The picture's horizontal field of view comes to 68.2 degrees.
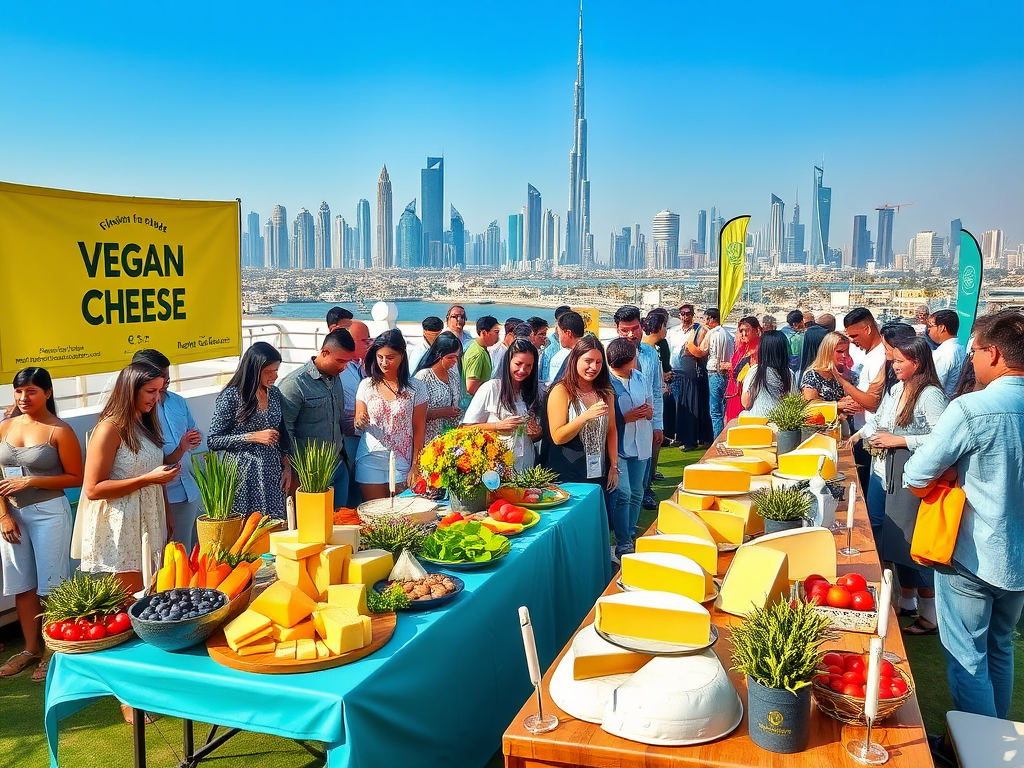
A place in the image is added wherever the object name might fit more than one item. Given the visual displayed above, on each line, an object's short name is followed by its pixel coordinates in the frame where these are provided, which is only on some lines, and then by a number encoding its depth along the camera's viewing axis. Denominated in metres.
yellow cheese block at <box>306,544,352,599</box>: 2.54
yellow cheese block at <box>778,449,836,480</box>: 3.86
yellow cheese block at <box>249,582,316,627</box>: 2.23
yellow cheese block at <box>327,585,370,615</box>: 2.36
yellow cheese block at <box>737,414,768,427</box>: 5.01
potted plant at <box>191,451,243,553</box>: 2.79
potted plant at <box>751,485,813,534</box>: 3.08
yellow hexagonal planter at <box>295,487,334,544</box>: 2.62
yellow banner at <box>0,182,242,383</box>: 4.13
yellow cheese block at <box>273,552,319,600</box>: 2.48
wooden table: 1.69
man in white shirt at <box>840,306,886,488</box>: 5.50
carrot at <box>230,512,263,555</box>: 2.75
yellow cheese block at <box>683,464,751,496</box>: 3.43
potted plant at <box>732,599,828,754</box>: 1.68
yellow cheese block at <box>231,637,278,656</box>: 2.15
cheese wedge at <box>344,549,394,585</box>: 2.59
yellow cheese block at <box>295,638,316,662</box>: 2.11
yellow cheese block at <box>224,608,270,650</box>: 2.16
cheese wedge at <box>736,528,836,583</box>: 2.57
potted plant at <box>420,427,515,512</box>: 3.43
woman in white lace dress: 3.37
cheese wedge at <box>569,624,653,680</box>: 1.92
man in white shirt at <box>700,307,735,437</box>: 9.07
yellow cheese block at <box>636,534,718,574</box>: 2.64
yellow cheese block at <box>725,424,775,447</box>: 4.64
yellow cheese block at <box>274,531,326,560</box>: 2.49
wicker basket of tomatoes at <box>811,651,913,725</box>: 1.76
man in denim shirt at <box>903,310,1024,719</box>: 2.69
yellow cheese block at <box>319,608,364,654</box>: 2.13
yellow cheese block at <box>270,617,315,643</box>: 2.20
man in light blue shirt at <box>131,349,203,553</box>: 3.91
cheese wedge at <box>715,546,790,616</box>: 2.32
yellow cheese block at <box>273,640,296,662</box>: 2.11
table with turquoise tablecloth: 2.03
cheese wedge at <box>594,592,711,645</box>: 2.03
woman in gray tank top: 3.72
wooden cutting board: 2.08
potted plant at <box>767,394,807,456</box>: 4.69
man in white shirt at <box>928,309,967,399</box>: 6.04
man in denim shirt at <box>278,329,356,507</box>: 4.43
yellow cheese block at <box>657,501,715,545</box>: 2.92
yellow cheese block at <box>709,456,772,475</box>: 4.03
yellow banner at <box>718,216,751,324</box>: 11.11
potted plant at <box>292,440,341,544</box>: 2.62
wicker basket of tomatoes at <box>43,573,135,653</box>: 2.21
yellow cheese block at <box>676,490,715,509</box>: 3.24
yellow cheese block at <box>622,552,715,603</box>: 2.39
